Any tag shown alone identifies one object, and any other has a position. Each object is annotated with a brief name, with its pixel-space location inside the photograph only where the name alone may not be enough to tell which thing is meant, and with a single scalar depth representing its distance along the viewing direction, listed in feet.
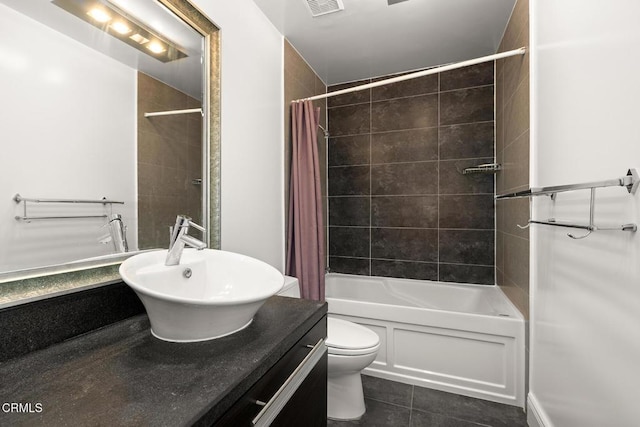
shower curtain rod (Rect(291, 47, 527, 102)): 5.42
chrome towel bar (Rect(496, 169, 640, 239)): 2.57
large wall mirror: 2.64
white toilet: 5.10
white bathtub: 5.76
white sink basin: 2.44
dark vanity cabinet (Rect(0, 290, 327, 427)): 1.74
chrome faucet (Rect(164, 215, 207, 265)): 3.27
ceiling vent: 5.84
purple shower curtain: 6.97
